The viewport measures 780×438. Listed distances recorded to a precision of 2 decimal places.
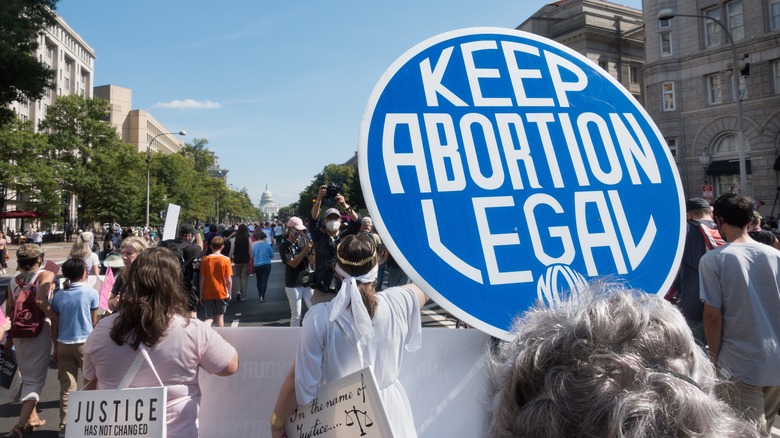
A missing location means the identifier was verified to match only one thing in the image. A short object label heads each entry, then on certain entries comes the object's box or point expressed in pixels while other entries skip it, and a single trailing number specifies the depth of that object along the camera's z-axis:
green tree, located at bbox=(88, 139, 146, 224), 48.72
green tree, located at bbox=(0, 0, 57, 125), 15.30
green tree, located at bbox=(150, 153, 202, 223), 64.66
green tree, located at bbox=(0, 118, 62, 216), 38.84
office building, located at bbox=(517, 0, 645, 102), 47.06
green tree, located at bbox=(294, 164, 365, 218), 77.94
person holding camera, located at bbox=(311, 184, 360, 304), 6.84
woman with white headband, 2.26
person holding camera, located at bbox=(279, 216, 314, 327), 8.06
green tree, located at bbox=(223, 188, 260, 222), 119.25
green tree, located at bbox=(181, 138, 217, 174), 100.25
